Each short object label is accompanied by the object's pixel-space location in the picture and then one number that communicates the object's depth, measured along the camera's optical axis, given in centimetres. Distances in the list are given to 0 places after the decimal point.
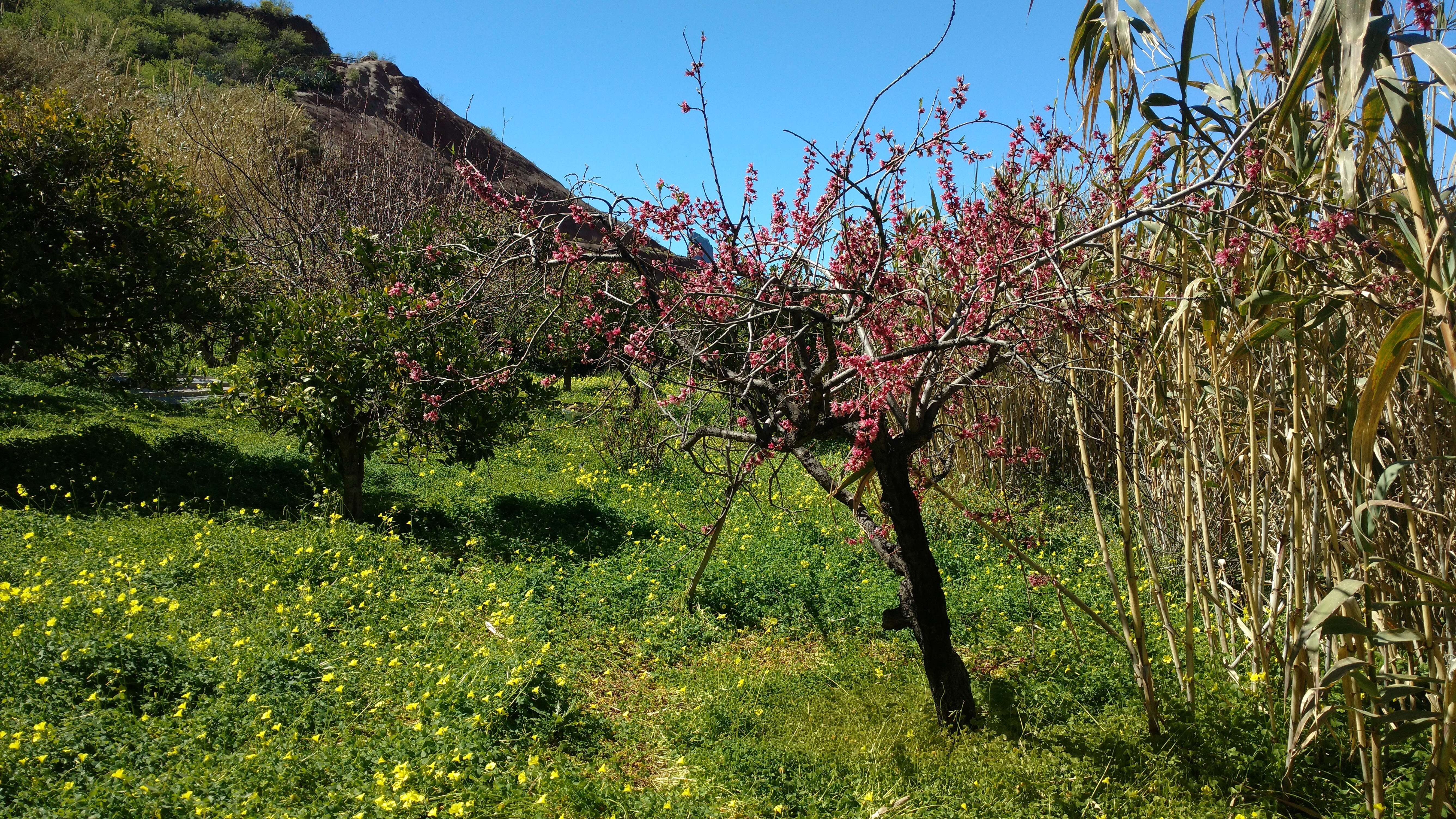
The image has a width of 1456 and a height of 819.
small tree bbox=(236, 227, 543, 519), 625
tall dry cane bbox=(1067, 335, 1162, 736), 289
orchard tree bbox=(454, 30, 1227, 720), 278
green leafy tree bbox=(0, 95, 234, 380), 663
